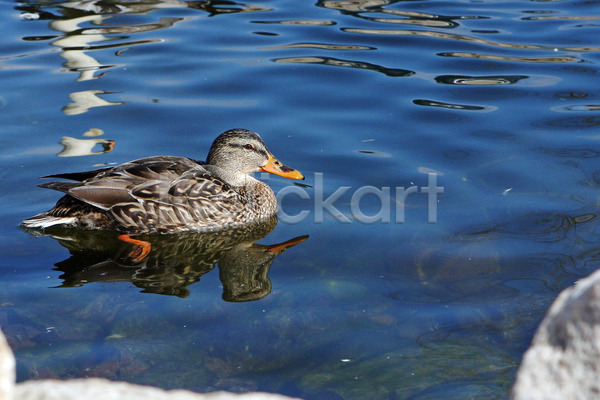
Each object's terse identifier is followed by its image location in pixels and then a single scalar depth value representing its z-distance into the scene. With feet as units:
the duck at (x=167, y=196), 24.03
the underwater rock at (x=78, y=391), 9.21
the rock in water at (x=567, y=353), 9.13
